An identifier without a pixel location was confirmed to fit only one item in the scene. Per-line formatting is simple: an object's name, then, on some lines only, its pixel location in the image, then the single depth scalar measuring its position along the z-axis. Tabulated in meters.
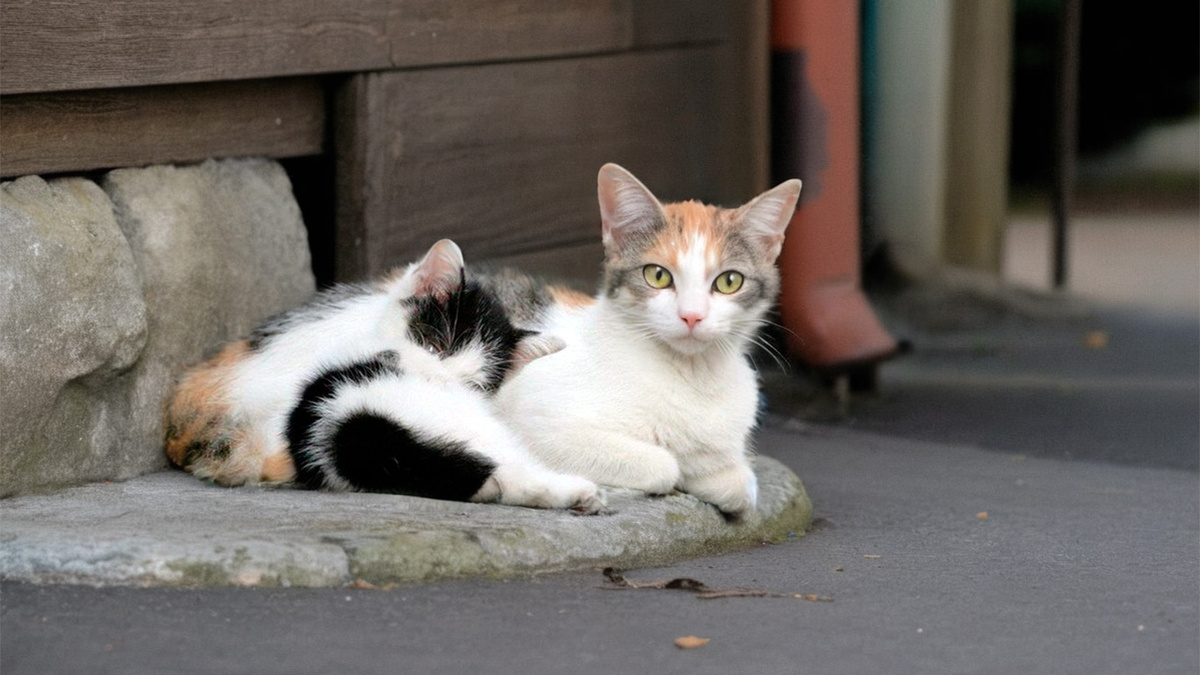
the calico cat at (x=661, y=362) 7.52
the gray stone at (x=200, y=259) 8.10
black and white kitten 7.05
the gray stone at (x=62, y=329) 7.15
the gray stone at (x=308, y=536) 5.89
